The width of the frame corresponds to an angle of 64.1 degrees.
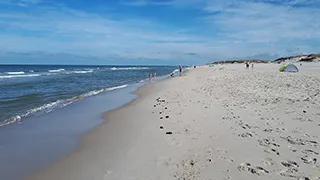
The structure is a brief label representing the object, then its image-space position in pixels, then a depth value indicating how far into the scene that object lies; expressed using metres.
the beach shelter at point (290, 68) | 30.70
